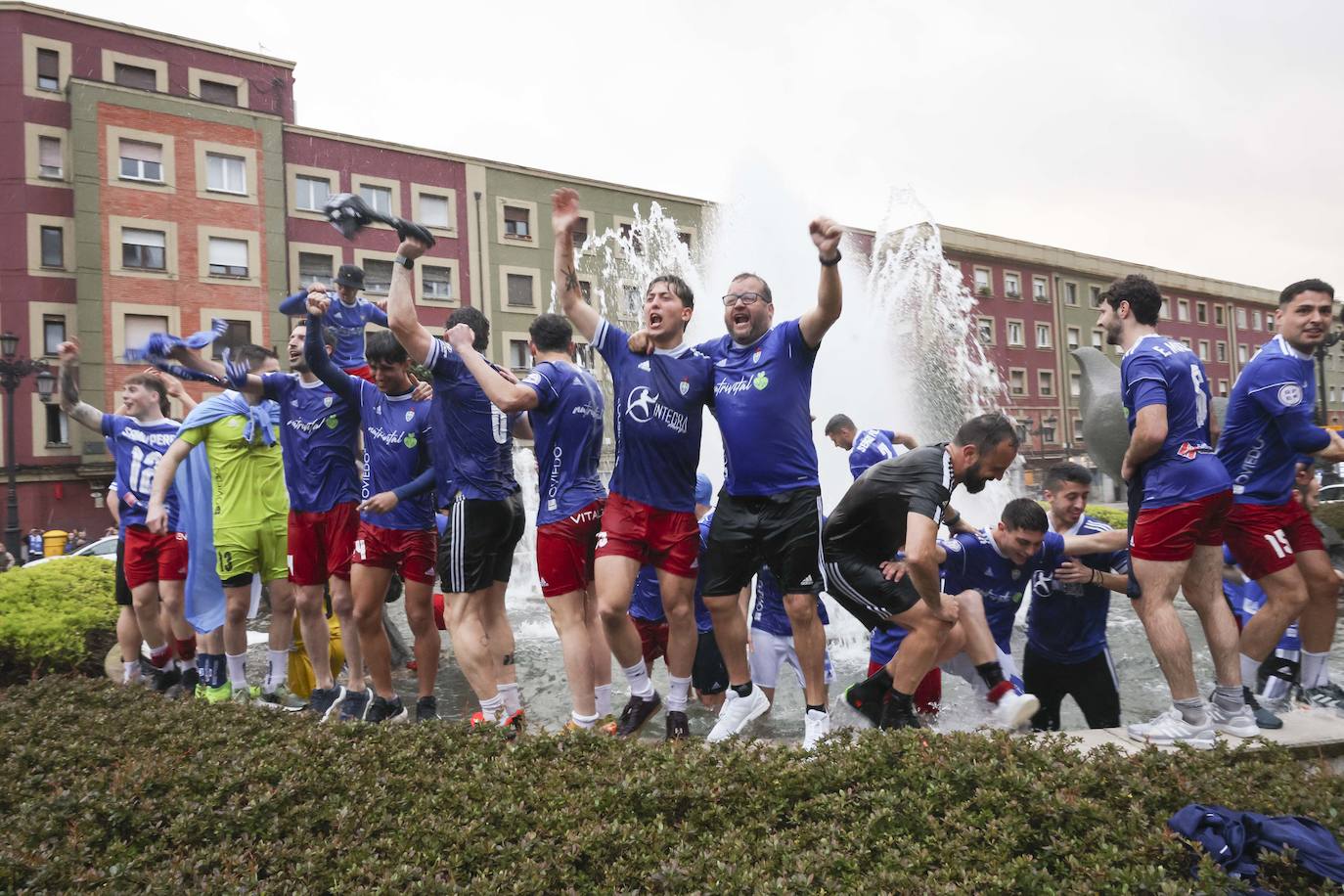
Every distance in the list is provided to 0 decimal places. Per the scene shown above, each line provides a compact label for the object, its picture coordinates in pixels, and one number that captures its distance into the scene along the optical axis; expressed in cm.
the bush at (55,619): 688
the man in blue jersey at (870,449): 633
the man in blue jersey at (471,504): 488
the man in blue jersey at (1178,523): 414
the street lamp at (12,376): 1971
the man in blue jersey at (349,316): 586
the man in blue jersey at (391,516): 530
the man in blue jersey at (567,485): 463
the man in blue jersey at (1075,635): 496
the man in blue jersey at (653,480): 449
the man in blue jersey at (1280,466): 456
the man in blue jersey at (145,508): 645
